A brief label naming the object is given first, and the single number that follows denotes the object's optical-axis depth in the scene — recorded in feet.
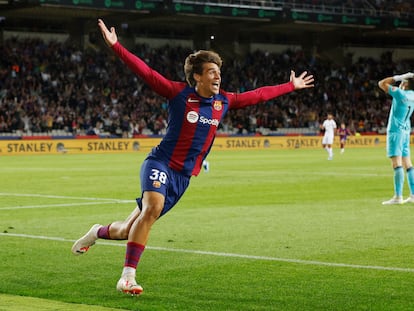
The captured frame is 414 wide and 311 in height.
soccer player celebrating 52.13
